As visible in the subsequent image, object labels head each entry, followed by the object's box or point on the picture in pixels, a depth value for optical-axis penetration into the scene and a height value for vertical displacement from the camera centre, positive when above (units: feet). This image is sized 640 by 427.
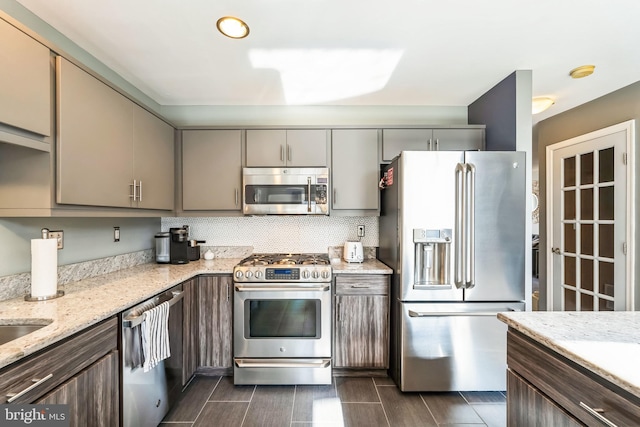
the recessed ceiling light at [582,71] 7.18 +3.80
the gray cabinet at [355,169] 8.73 +1.45
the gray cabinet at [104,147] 4.83 +1.45
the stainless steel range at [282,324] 7.23 -2.88
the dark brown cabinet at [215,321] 7.49 -2.85
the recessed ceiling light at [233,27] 5.37 +3.75
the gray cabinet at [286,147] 8.70 +2.13
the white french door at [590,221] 8.38 -0.20
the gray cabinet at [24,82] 3.91 +2.00
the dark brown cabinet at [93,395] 3.60 -2.54
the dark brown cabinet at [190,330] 6.86 -2.94
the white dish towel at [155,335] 5.07 -2.29
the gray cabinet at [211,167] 8.73 +1.51
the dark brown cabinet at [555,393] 2.53 -1.88
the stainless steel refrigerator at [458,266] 6.82 -1.25
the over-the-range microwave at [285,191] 8.53 +0.74
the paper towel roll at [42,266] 4.73 -0.89
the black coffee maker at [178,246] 8.42 -0.94
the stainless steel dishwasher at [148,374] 4.69 -3.10
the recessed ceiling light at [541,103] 9.02 +3.67
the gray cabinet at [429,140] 8.68 +2.35
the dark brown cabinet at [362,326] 7.53 -2.99
